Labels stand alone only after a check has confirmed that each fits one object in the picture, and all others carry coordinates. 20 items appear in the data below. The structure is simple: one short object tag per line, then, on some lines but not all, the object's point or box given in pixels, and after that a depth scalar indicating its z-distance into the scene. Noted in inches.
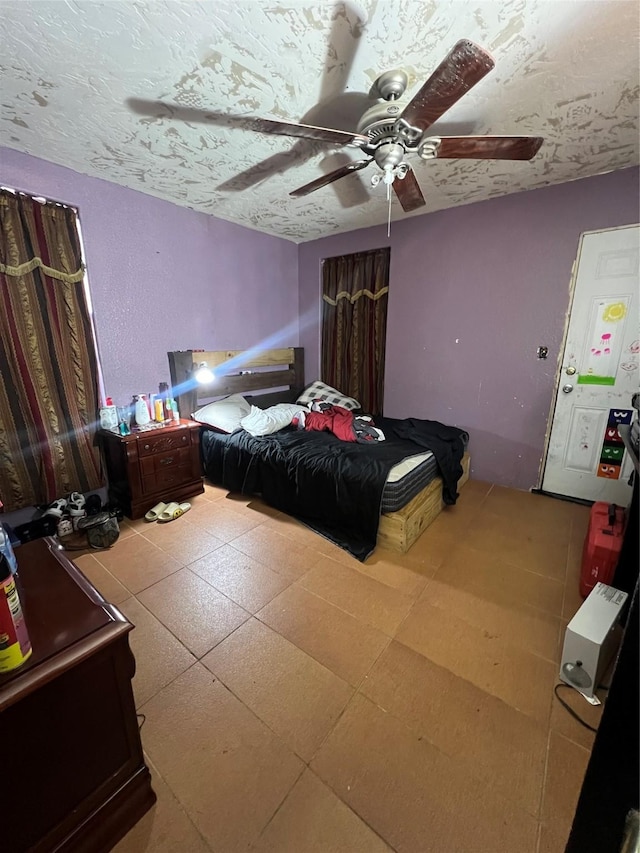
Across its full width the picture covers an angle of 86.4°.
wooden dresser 29.6
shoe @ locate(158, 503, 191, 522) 104.6
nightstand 102.6
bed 87.1
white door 99.6
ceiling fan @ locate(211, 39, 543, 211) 49.9
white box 52.2
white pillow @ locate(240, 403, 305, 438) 121.3
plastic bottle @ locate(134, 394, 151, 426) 111.3
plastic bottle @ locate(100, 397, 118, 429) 105.0
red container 68.5
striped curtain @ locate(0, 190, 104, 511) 87.7
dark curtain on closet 144.9
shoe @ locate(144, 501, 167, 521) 104.3
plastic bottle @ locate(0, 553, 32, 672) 27.5
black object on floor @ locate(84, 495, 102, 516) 102.7
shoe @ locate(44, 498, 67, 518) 94.0
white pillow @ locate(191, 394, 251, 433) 125.4
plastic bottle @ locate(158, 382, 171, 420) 119.7
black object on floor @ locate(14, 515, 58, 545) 89.6
